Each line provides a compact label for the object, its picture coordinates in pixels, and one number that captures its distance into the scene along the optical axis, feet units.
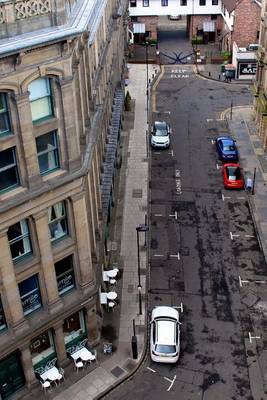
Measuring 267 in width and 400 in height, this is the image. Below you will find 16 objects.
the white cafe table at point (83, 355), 117.39
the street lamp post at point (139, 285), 125.91
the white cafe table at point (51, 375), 112.57
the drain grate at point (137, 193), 177.73
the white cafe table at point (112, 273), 136.05
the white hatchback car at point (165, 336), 117.91
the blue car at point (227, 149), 195.21
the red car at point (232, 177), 179.42
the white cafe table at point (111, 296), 131.03
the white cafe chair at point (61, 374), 114.42
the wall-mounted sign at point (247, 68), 263.08
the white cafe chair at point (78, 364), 116.06
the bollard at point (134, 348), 118.42
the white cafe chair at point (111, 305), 130.62
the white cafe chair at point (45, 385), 111.86
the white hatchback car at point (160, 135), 205.87
